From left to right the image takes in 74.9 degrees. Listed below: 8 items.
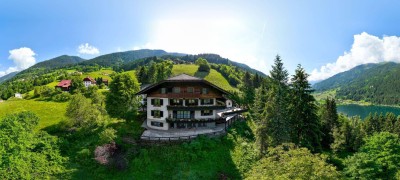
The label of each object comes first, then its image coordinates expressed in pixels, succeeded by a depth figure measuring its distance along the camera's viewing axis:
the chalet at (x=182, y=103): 46.28
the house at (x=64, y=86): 97.25
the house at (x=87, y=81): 116.62
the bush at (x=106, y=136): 37.47
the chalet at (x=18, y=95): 86.51
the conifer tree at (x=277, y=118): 36.25
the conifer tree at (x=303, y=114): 38.59
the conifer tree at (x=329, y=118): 61.28
